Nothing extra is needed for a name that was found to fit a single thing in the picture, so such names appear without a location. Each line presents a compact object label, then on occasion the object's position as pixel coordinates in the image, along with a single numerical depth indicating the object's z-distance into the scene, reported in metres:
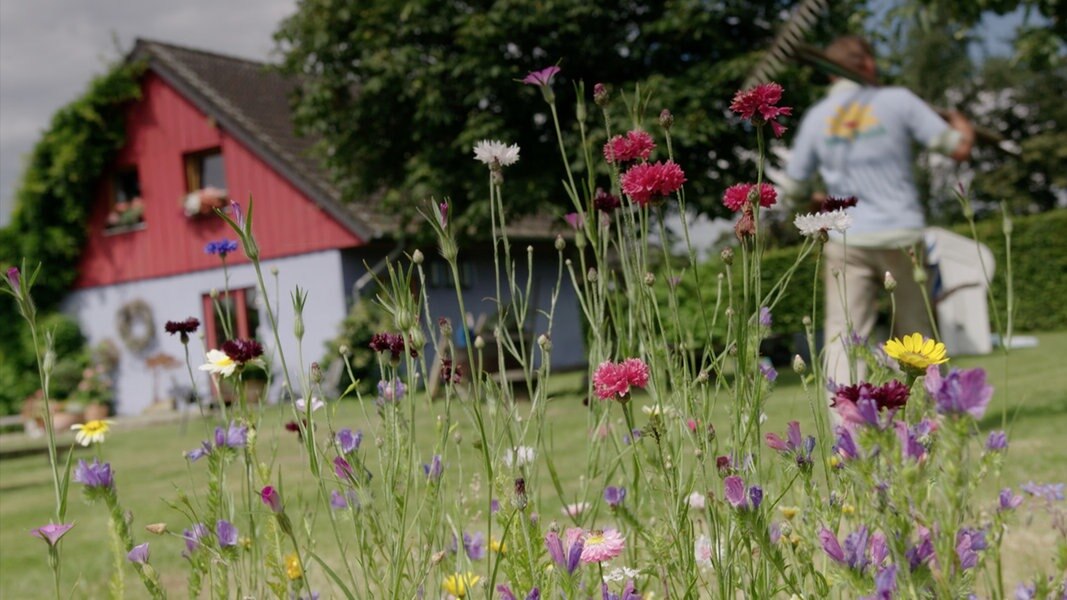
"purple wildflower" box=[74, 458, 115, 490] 1.53
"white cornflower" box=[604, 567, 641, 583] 1.47
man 4.83
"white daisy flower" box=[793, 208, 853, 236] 1.38
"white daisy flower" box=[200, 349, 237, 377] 1.56
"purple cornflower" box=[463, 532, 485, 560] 2.18
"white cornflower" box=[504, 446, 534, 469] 1.56
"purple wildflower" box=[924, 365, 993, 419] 0.81
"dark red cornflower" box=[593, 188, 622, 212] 1.88
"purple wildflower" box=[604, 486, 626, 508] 1.69
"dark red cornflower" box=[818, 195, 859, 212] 1.57
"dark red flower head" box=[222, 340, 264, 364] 1.52
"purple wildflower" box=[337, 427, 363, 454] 1.53
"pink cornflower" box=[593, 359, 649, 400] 1.31
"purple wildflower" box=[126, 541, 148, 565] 1.47
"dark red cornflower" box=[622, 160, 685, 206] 1.40
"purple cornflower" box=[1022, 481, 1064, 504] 1.92
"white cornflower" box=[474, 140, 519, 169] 1.50
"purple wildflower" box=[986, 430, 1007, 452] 1.54
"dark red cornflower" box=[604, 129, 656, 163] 1.56
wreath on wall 19.11
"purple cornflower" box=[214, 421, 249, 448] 1.69
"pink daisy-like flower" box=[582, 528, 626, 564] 1.35
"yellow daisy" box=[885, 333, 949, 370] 1.10
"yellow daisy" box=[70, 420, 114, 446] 1.90
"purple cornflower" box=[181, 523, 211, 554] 1.57
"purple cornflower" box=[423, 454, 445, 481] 1.65
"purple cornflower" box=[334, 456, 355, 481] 1.41
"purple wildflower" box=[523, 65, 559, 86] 1.58
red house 17.16
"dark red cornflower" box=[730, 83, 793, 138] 1.35
